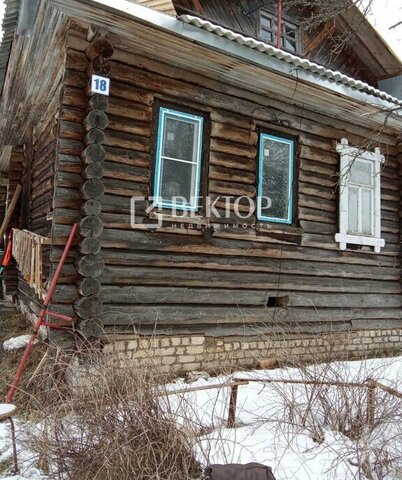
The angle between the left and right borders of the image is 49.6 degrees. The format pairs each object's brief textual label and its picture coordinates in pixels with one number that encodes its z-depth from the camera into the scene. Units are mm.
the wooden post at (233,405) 3414
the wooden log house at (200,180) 4914
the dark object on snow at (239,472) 2377
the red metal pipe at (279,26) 7348
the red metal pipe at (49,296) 4168
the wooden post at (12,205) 8062
